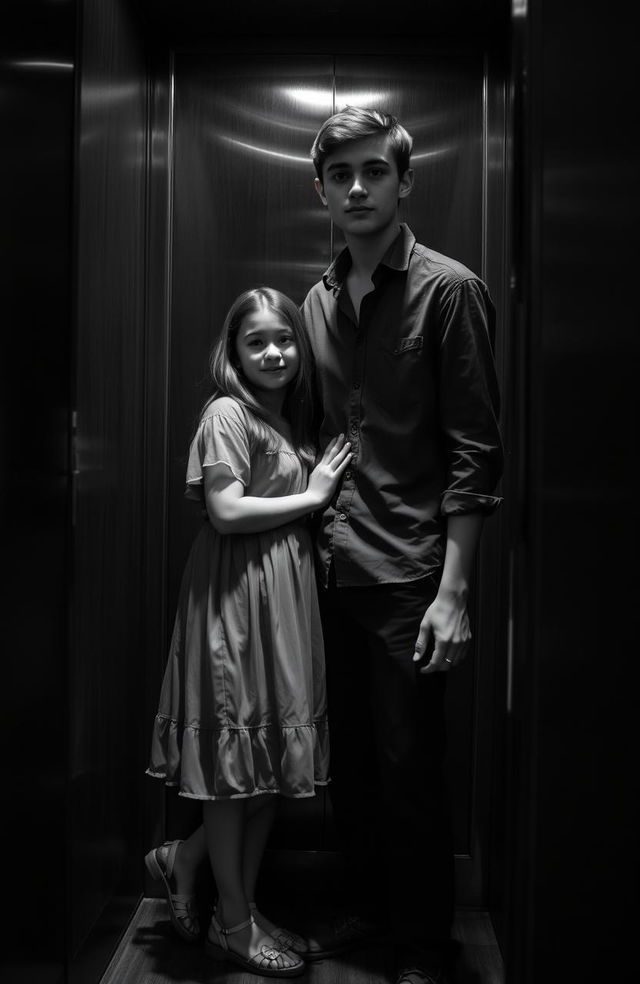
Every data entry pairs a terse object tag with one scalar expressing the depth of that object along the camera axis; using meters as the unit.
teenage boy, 1.81
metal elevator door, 2.30
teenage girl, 1.92
